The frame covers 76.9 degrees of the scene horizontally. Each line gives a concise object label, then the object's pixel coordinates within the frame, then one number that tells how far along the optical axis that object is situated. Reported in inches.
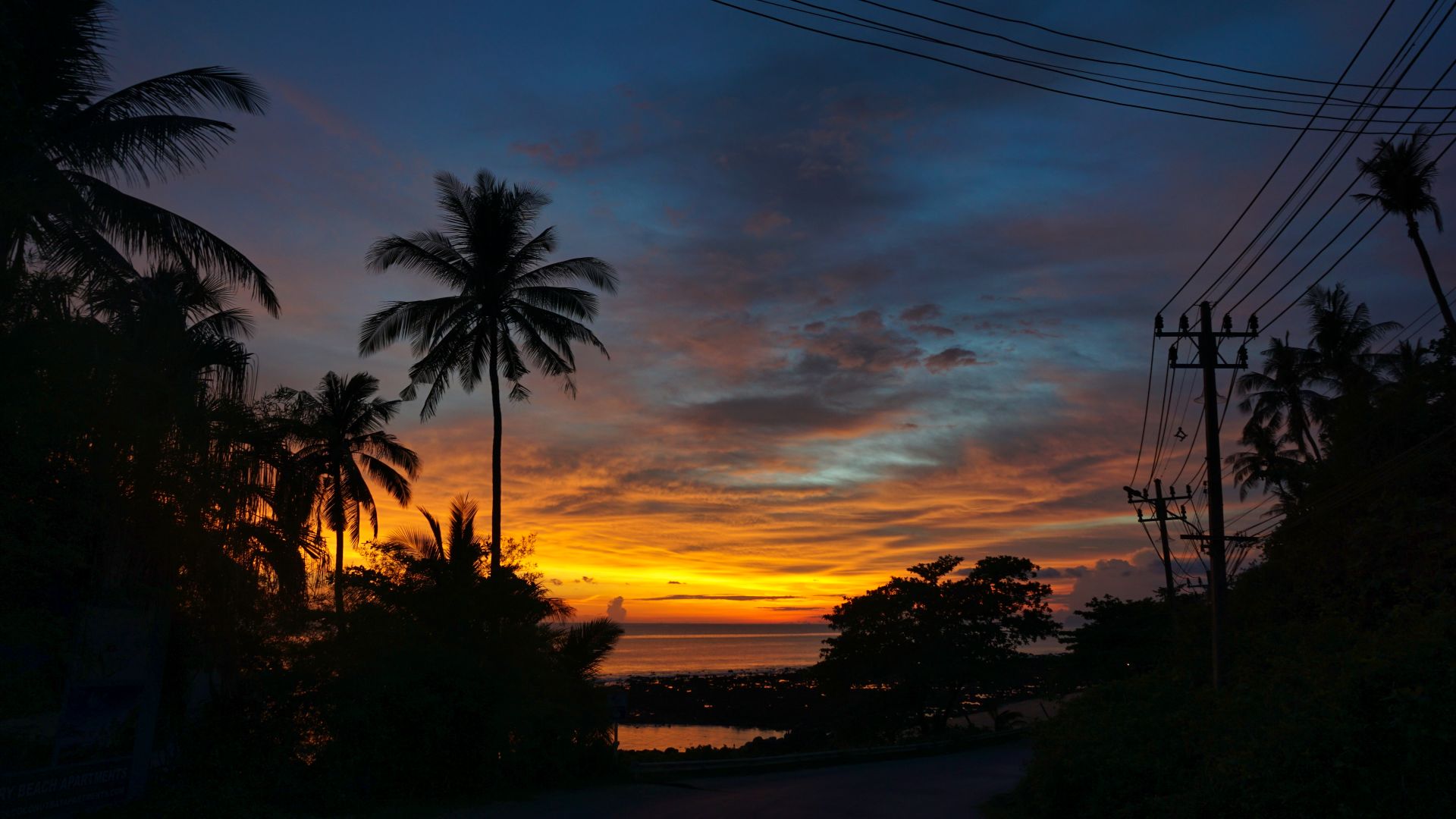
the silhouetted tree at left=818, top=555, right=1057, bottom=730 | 1560.0
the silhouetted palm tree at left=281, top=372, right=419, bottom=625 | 1402.6
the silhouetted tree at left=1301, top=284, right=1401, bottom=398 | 1691.7
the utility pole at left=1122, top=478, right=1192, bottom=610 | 1443.2
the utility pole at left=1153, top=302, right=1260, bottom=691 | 732.7
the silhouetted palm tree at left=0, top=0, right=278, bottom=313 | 509.7
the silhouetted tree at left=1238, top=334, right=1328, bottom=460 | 1802.4
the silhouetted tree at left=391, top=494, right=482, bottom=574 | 738.8
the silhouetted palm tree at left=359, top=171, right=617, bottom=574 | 971.3
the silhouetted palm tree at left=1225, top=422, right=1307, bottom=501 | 1728.6
